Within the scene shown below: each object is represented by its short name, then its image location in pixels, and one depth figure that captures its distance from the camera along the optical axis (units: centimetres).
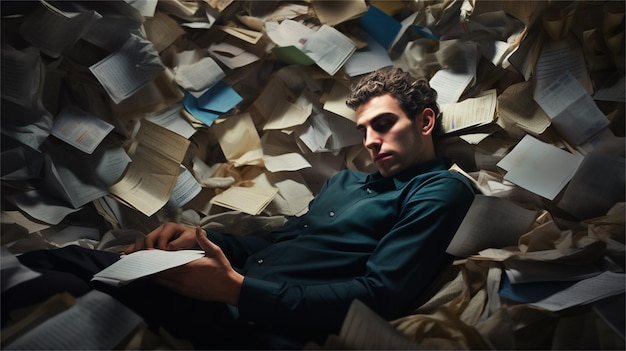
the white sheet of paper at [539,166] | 113
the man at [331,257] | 100
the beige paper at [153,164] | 143
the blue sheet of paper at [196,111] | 161
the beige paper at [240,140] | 165
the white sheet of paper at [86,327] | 84
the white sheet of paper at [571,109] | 119
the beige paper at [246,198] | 146
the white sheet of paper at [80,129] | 134
